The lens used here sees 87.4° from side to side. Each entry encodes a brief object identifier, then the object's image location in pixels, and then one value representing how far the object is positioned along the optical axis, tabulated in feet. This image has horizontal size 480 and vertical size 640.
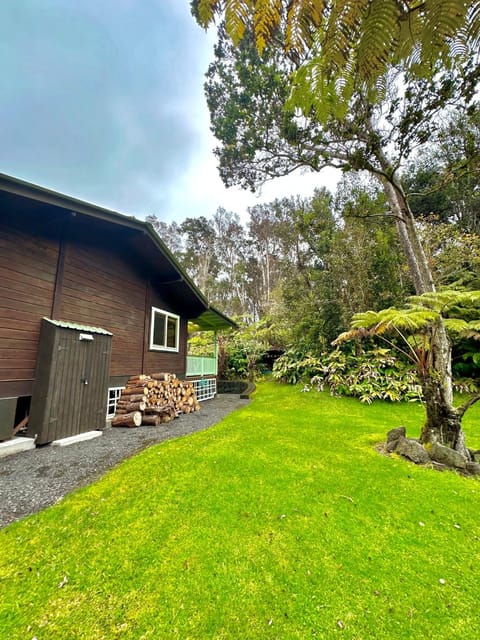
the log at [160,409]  19.70
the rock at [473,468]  10.25
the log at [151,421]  19.07
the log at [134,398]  19.72
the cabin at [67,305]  13.84
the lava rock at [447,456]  10.60
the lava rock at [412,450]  11.19
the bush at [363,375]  23.54
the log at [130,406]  19.09
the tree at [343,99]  3.63
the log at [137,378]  20.68
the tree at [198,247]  79.92
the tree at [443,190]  43.86
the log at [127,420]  18.24
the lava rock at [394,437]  12.38
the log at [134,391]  20.04
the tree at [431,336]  11.35
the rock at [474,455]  11.42
